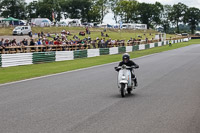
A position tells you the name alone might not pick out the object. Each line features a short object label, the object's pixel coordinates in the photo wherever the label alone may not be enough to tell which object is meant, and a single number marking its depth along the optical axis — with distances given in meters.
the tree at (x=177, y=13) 173.38
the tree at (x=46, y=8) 129.12
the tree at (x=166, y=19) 176.00
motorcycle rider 10.83
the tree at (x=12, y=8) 131.00
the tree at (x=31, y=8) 137.75
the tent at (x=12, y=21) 72.47
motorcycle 10.26
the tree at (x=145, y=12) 163.00
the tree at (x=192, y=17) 175.38
